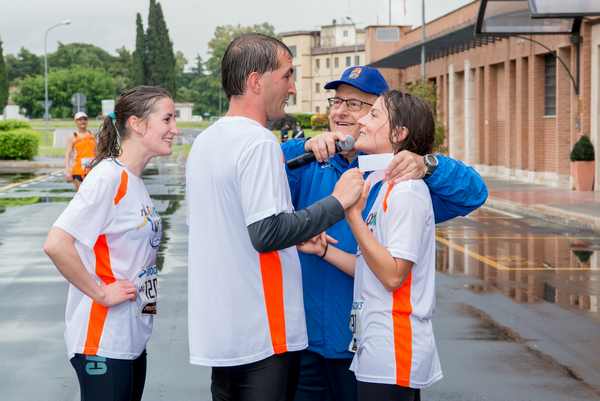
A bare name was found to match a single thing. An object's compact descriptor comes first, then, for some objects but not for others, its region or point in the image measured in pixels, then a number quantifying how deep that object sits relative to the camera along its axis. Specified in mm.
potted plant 28875
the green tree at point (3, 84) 117250
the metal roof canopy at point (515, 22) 29500
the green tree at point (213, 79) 166375
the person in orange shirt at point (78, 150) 20734
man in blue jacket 4223
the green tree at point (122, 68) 153825
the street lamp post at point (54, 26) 75444
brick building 30219
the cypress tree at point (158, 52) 135000
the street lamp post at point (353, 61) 135625
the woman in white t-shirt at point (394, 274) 3875
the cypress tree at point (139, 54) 135000
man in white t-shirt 3691
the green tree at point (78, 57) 168250
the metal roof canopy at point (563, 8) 25216
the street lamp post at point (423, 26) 43112
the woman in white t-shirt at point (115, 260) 4277
